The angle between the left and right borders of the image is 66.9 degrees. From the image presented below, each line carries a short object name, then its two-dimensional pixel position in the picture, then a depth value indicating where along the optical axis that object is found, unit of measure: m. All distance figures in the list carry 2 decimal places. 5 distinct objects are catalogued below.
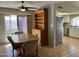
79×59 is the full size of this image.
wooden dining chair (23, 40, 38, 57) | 1.55
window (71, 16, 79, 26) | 3.30
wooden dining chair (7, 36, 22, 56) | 1.64
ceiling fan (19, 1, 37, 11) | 1.80
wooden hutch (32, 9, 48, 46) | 2.45
